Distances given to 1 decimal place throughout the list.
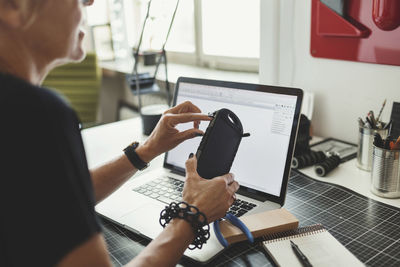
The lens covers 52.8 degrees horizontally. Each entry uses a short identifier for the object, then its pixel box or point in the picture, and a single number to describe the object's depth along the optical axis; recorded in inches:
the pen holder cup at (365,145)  45.1
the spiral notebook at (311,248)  29.7
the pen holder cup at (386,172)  38.8
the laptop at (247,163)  38.3
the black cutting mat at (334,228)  31.4
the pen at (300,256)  29.1
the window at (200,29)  79.4
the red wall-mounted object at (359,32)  44.0
